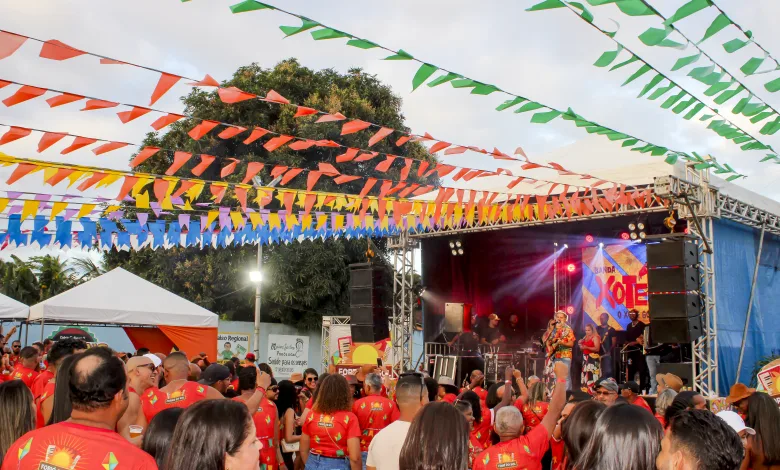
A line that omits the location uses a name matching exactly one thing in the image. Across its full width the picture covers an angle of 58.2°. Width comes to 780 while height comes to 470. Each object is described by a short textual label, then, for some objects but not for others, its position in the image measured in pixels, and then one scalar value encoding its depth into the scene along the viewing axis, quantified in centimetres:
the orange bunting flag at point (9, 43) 443
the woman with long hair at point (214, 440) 216
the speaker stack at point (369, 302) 1434
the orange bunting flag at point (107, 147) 656
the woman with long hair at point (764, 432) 390
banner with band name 1432
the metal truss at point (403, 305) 1438
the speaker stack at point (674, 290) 1007
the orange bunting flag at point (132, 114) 591
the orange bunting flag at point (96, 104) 560
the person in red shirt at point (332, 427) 489
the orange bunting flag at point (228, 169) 750
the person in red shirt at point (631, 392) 651
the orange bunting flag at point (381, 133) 630
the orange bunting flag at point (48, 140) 624
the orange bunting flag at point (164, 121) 606
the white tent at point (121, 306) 1209
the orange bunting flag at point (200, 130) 629
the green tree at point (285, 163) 1991
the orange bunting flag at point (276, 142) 686
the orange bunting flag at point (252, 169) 760
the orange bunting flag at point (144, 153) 651
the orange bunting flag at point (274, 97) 550
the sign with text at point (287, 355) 1986
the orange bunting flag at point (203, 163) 731
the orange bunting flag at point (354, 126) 627
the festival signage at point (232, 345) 1808
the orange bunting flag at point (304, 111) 612
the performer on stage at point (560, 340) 1262
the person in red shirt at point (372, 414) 525
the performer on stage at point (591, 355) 1279
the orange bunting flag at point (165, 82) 502
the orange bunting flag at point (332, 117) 589
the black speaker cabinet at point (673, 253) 1014
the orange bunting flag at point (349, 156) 727
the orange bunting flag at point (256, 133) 643
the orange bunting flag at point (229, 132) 674
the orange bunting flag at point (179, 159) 703
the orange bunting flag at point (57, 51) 456
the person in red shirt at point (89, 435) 224
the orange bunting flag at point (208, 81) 522
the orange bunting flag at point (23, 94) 538
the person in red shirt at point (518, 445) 354
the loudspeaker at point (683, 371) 1022
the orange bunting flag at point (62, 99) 553
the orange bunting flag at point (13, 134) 609
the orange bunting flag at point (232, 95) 541
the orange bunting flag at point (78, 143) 648
